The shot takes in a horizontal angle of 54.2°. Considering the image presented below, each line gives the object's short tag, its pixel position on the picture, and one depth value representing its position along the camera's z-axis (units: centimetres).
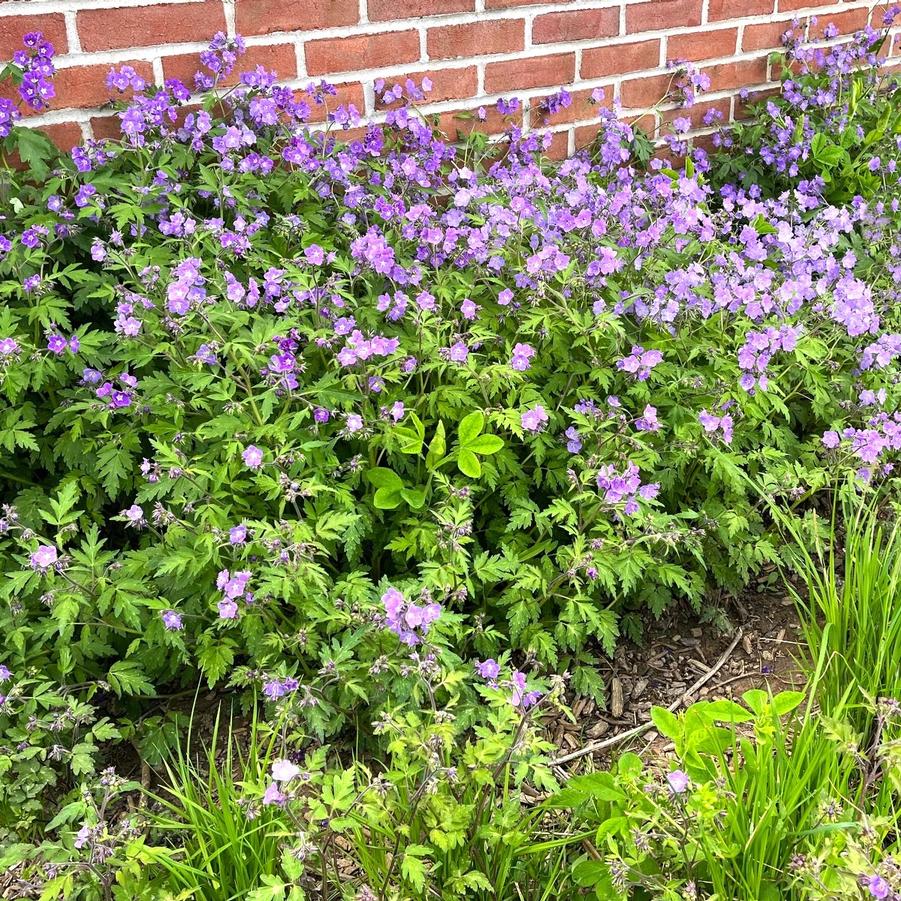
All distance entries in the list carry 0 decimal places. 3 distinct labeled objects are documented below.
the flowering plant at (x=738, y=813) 151
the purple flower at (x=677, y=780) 153
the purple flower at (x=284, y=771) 147
